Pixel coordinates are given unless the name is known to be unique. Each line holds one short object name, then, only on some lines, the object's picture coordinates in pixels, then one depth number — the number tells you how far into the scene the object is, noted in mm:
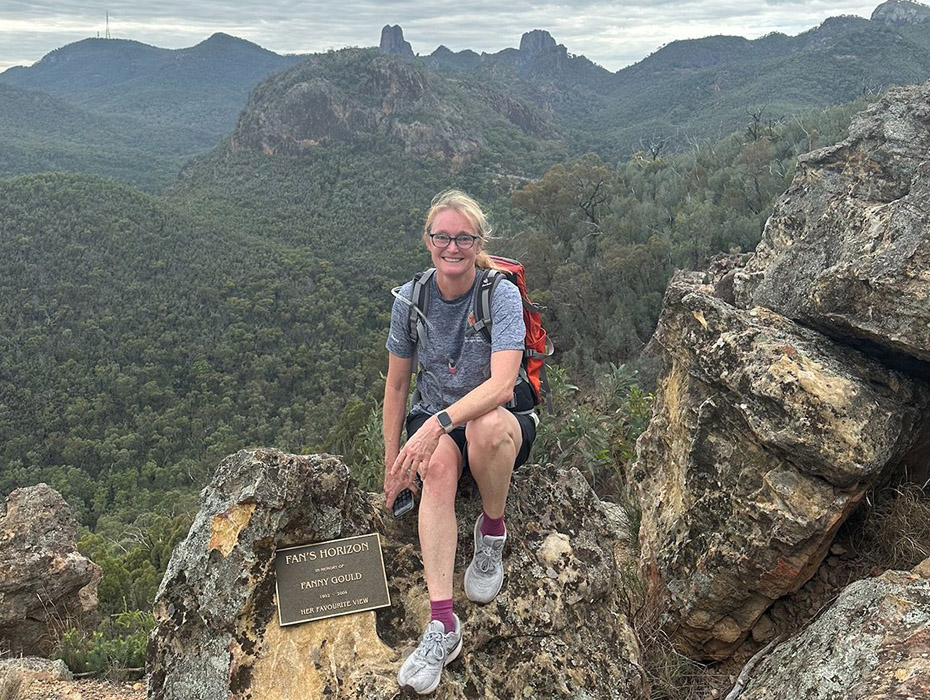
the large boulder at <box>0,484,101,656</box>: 5676
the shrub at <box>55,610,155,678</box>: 4848
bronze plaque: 2957
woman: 2848
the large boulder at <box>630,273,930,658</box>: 3211
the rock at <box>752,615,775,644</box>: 3602
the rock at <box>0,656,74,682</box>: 4672
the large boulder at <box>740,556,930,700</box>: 2268
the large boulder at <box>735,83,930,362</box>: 3148
